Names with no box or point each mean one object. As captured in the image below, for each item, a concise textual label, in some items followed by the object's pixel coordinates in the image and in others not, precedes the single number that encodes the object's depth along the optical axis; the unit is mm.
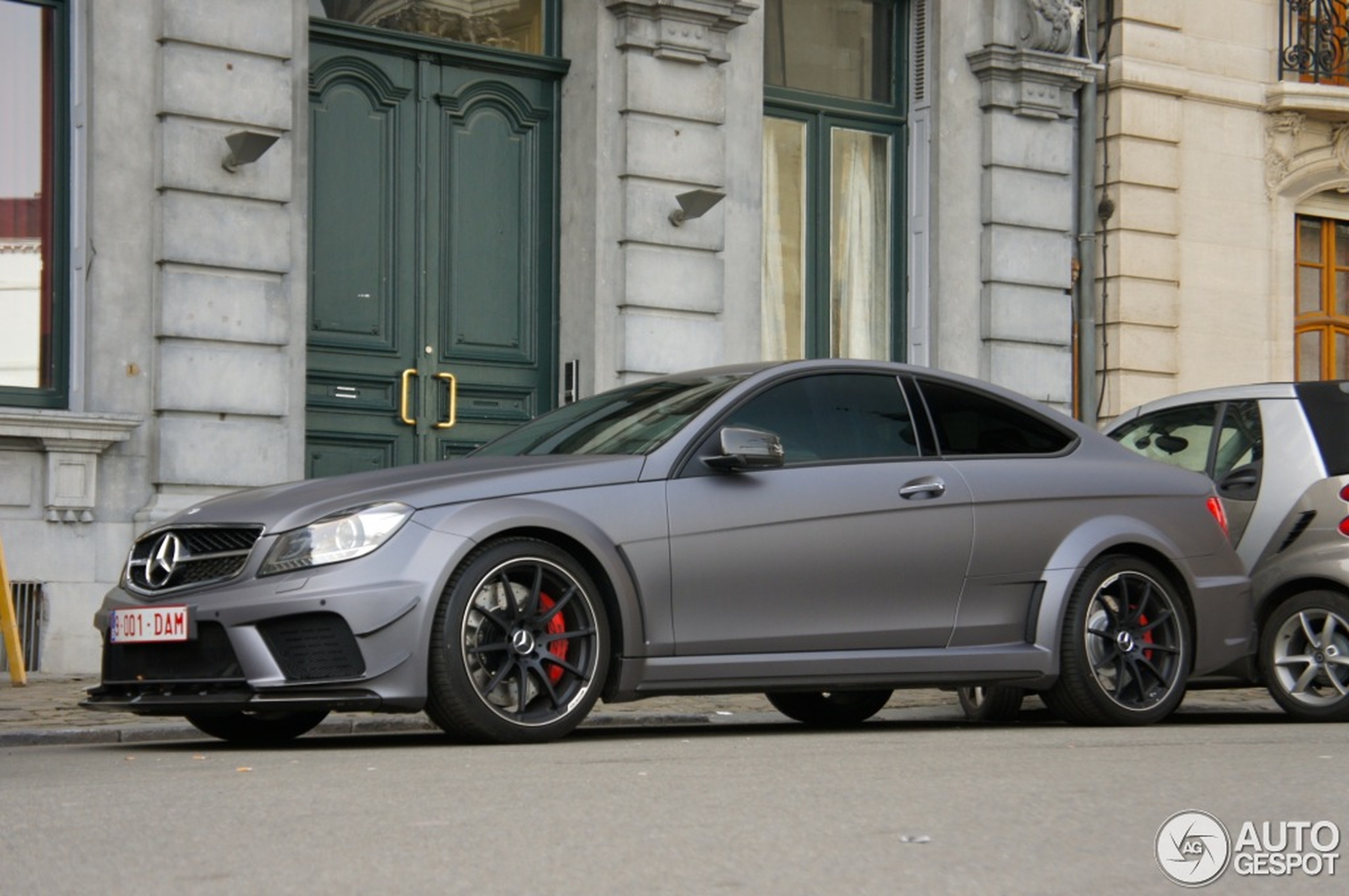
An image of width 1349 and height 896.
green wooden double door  14922
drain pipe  19062
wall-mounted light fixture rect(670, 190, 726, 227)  15828
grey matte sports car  7660
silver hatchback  10078
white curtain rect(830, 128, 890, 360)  18000
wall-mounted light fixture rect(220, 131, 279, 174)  13711
